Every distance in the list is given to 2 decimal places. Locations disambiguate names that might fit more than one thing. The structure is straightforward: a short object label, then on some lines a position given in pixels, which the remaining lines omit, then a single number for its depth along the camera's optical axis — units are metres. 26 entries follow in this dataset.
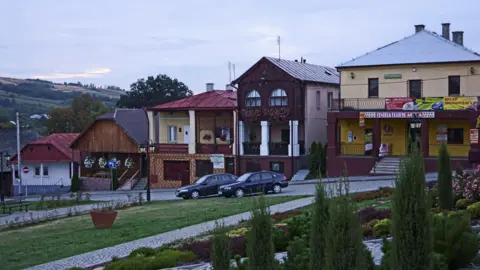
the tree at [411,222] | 8.07
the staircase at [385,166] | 39.50
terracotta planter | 24.31
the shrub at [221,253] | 9.38
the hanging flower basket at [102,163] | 54.69
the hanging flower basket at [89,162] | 55.19
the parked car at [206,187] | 36.06
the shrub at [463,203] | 18.77
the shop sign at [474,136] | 37.31
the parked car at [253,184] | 34.50
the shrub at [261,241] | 8.64
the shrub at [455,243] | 11.24
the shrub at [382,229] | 15.93
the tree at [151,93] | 97.06
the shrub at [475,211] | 17.11
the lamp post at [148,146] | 36.03
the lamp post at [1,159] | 52.05
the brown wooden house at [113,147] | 52.81
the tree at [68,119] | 92.69
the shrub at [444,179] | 17.33
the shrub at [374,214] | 18.48
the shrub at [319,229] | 8.50
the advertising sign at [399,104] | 39.66
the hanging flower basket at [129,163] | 52.66
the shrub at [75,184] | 52.50
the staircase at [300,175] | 44.72
